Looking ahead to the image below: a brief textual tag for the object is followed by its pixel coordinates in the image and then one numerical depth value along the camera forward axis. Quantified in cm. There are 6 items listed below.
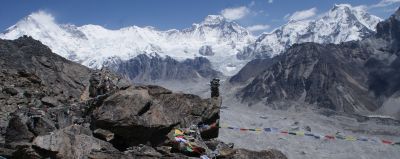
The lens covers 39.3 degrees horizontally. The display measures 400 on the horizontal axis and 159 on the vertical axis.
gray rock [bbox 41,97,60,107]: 2819
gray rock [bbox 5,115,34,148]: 2019
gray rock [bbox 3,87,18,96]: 2864
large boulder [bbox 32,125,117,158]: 1706
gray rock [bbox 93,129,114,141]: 1873
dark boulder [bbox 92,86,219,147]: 1878
